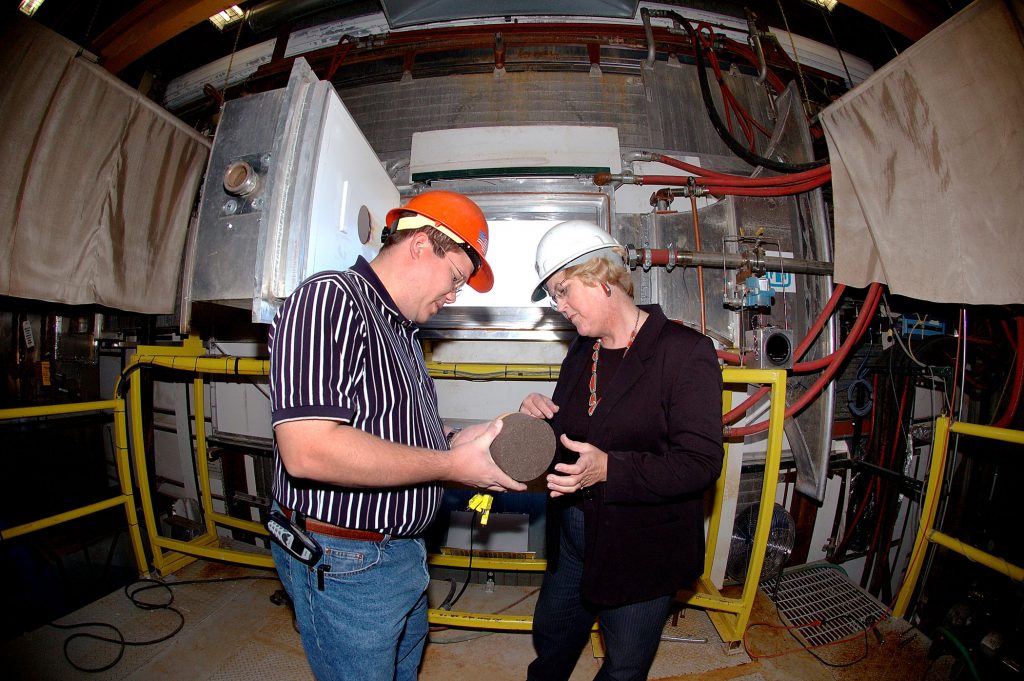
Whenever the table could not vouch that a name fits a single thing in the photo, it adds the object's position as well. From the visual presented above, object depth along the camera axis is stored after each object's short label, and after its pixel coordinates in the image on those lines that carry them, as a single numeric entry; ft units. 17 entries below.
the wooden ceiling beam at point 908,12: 7.63
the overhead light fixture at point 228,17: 11.99
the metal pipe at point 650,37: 10.64
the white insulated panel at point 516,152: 9.88
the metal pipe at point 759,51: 10.60
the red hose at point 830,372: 8.17
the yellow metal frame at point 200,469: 8.55
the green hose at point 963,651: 6.40
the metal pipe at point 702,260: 8.74
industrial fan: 8.94
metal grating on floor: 8.00
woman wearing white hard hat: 3.95
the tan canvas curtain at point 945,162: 5.84
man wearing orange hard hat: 2.93
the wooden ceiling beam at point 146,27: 8.29
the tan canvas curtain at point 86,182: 6.84
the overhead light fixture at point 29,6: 9.00
